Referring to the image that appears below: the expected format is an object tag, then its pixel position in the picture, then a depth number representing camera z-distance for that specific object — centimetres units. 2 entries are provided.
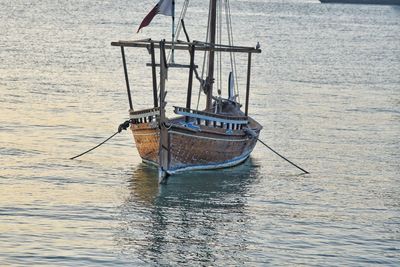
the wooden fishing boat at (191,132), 4288
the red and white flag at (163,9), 4428
